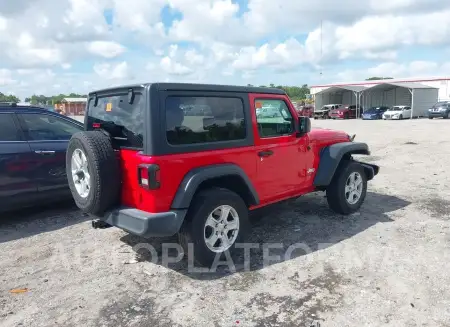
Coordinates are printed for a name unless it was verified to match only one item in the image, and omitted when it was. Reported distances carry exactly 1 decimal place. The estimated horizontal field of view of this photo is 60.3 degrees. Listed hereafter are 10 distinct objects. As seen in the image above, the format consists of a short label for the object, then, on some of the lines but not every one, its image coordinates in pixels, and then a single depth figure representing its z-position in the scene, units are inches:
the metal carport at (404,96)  1439.5
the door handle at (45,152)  216.4
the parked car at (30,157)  206.5
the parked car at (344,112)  1469.1
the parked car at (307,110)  1578.0
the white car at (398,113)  1330.0
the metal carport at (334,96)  1731.1
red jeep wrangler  142.6
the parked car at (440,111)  1284.6
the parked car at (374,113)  1376.7
